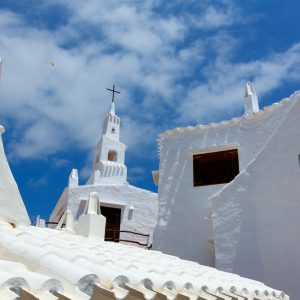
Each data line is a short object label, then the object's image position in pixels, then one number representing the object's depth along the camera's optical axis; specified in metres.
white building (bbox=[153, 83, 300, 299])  10.59
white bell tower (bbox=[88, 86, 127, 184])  22.23
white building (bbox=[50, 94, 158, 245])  20.19
